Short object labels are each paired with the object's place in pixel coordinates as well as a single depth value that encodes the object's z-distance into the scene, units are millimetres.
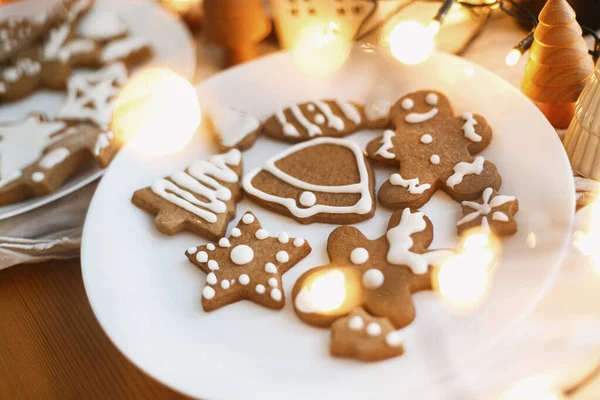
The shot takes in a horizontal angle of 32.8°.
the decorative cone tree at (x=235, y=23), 636
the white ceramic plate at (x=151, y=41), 677
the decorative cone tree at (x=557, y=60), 536
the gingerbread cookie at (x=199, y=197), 550
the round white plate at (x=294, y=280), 482
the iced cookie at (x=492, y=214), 516
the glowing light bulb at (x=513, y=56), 549
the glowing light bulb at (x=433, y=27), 550
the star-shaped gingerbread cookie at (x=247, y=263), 515
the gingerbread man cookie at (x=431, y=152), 541
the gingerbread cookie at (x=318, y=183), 545
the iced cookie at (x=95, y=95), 647
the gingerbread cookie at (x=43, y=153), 598
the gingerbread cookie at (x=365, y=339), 482
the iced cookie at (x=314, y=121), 593
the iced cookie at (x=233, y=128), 593
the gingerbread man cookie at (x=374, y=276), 499
